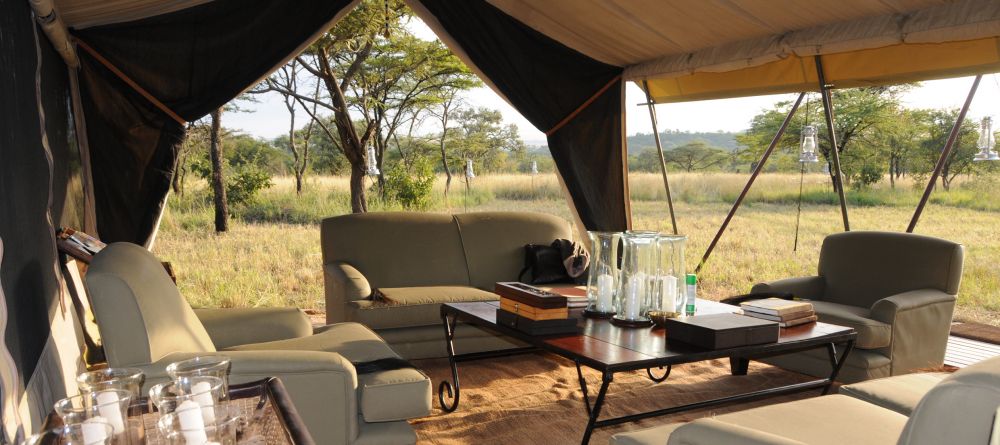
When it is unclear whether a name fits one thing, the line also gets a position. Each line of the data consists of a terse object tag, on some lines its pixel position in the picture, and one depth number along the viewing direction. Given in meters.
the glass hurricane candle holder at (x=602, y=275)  3.28
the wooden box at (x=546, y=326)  2.99
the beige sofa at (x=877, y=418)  1.26
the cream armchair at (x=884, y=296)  3.74
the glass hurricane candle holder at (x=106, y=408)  1.23
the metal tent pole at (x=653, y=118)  5.76
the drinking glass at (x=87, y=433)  1.16
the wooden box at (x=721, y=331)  2.75
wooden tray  1.41
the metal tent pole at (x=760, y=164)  5.21
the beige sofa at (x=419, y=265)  4.21
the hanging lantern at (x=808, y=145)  5.22
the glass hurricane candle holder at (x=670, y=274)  3.09
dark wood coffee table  2.61
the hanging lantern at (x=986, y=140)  4.54
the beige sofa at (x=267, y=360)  2.20
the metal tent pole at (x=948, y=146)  4.13
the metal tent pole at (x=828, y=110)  4.47
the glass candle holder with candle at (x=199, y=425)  1.23
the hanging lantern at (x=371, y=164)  6.38
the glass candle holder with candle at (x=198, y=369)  1.42
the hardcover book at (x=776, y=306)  3.22
